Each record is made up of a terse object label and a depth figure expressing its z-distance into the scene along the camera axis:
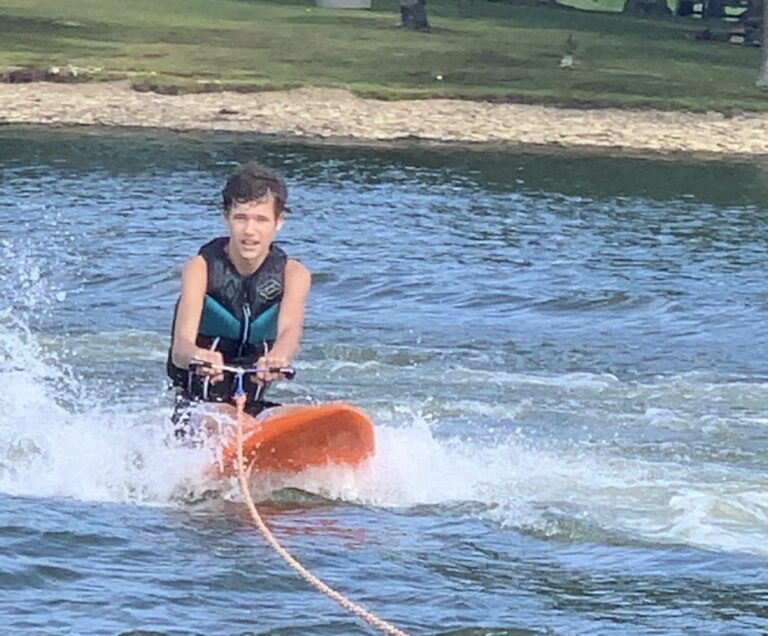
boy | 8.59
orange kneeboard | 8.88
